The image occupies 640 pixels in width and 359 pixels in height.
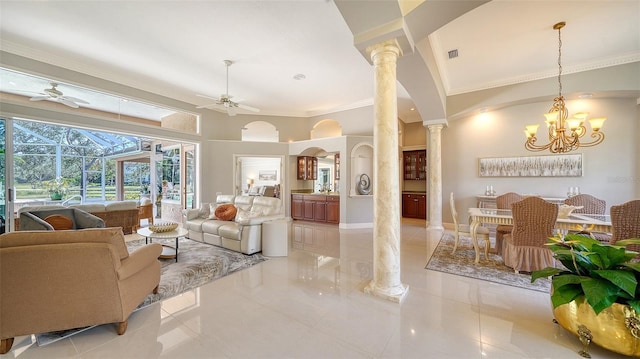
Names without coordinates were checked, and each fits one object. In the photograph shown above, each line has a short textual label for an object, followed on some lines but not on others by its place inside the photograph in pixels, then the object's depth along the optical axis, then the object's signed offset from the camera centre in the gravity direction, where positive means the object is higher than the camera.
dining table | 3.06 -0.58
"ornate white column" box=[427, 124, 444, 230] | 6.20 +0.08
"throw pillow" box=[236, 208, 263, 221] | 4.58 -0.66
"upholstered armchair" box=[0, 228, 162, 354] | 1.75 -0.78
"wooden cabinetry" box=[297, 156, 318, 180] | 7.80 +0.43
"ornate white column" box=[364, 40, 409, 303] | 2.57 +0.01
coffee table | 3.57 -0.82
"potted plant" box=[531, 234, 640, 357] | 1.63 -0.84
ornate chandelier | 3.39 +0.85
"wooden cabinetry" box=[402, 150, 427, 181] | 8.08 +0.54
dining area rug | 2.99 -1.30
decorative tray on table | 3.73 -0.74
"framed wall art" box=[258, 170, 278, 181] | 10.26 +0.26
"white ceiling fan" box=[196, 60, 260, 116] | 4.46 +1.52
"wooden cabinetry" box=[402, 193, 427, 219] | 7.92 -0.87
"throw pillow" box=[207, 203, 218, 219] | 4.97 -0.62
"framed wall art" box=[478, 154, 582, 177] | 5.14 +0.31
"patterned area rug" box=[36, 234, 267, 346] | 2.53 -1.25
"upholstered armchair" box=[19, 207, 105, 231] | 3.41 -0.60
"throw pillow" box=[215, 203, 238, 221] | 4.70 -0.62
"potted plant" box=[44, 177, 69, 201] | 6.23 -0.14
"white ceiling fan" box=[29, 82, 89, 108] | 3.85 +1.40
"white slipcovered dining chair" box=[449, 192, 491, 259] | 3.72 -0.89
